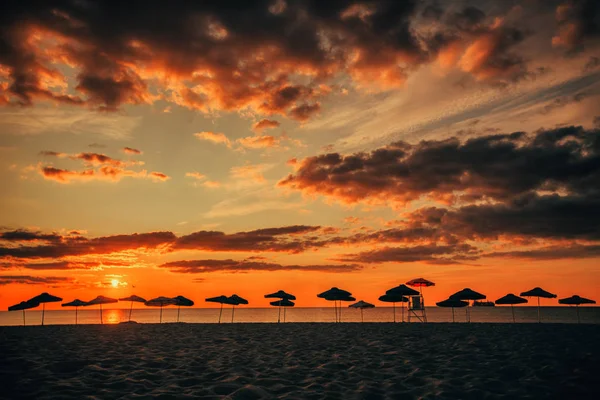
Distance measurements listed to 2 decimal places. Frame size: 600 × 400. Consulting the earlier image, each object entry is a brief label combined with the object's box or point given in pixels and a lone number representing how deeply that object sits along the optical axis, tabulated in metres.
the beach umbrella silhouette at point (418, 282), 37.40
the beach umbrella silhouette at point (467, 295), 34.38
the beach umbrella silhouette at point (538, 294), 34.99
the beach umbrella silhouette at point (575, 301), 37.34
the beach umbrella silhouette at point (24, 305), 36.06
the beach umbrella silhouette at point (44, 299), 36.03
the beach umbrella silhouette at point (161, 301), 40.00
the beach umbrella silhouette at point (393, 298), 35.25
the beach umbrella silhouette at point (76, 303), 41.84
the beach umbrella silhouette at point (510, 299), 35.62
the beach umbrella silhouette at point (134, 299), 41.38
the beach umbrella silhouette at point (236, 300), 37.93
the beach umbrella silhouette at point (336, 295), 35.66
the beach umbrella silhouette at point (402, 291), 33.69
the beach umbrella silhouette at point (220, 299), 37.62
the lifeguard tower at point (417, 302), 34.47
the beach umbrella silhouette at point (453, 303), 34.88
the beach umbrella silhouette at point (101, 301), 40.20
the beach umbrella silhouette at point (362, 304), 40.09
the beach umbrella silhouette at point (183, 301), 39.69
